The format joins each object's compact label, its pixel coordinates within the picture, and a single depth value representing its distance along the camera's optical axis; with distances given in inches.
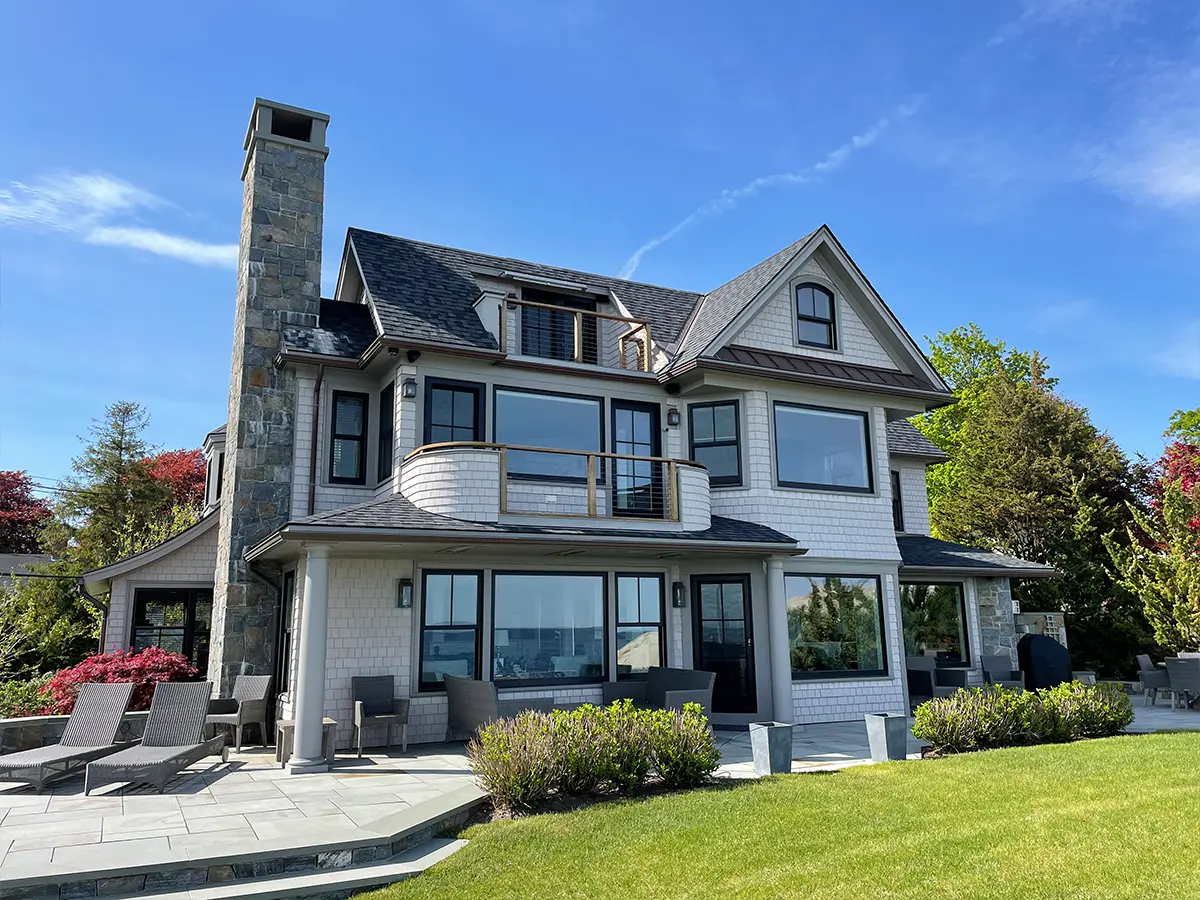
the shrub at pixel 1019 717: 401.7
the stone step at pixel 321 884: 221.1
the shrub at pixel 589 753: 301.1
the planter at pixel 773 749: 362.3
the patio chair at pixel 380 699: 431.8
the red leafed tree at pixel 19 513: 1253.7
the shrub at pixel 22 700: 446.0
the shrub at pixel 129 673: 465.4
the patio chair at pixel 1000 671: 617.0
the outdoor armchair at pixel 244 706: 428.5
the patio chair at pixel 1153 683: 644.7
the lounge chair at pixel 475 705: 409.7
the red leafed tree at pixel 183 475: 1124.5
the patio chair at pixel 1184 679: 595.8
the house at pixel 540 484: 468.8
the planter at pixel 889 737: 387.9
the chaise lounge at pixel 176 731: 337.4
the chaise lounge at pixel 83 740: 328.5
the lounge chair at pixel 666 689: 442.0
